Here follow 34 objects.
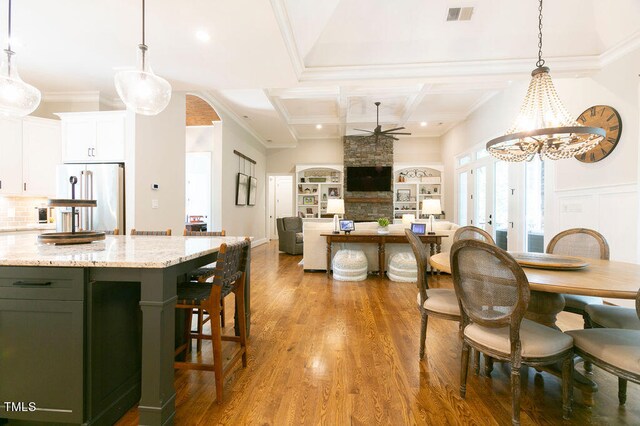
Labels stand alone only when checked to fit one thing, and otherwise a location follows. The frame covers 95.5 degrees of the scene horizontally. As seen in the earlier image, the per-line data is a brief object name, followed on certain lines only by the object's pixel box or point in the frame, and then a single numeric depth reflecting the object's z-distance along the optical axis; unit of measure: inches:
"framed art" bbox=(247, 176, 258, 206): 305.0
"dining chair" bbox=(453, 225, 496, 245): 109.9
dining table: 56.3
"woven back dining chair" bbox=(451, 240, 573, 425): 57.0
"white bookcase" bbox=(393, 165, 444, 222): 348.5
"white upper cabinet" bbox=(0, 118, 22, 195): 148.5
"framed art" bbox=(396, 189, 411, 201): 361.1
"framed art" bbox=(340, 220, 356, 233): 191.3
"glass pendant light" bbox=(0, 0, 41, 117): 84.5
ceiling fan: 256.9
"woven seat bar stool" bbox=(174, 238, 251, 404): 67.4
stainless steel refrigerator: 148.5
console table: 183.8
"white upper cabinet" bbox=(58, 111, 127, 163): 153.5
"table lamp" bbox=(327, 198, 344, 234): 218.7
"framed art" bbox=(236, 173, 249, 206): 269.6
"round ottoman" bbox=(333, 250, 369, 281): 180.9
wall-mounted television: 345.4
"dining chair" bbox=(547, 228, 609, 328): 86.1
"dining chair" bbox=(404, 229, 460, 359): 79.9
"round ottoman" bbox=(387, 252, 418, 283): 178.2
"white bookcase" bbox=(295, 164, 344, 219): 361.4
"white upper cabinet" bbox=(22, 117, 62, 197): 156.4
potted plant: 191.3
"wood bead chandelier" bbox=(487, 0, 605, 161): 84.3
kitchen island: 54.7
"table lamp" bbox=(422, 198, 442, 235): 189.8
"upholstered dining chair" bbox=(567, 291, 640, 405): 51.7
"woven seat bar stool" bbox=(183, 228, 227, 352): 84.1
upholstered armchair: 276.4
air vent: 137.3
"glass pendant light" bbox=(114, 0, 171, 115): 83.0
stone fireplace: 347.6
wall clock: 130.0
